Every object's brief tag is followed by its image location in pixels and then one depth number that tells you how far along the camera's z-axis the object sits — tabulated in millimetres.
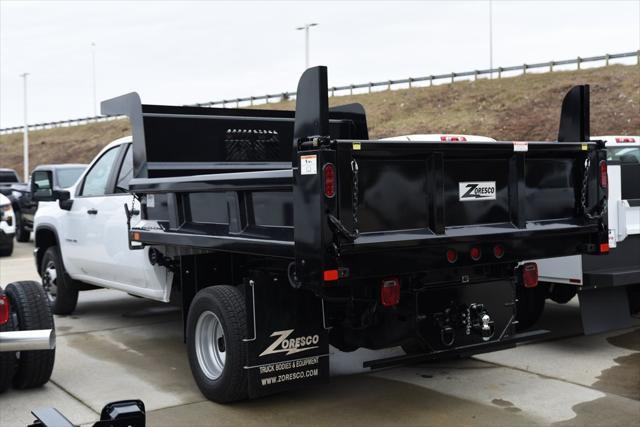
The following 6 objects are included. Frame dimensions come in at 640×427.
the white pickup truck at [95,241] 7109
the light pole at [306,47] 35844
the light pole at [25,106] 45609
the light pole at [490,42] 45062
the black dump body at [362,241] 4398
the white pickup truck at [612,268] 6613
